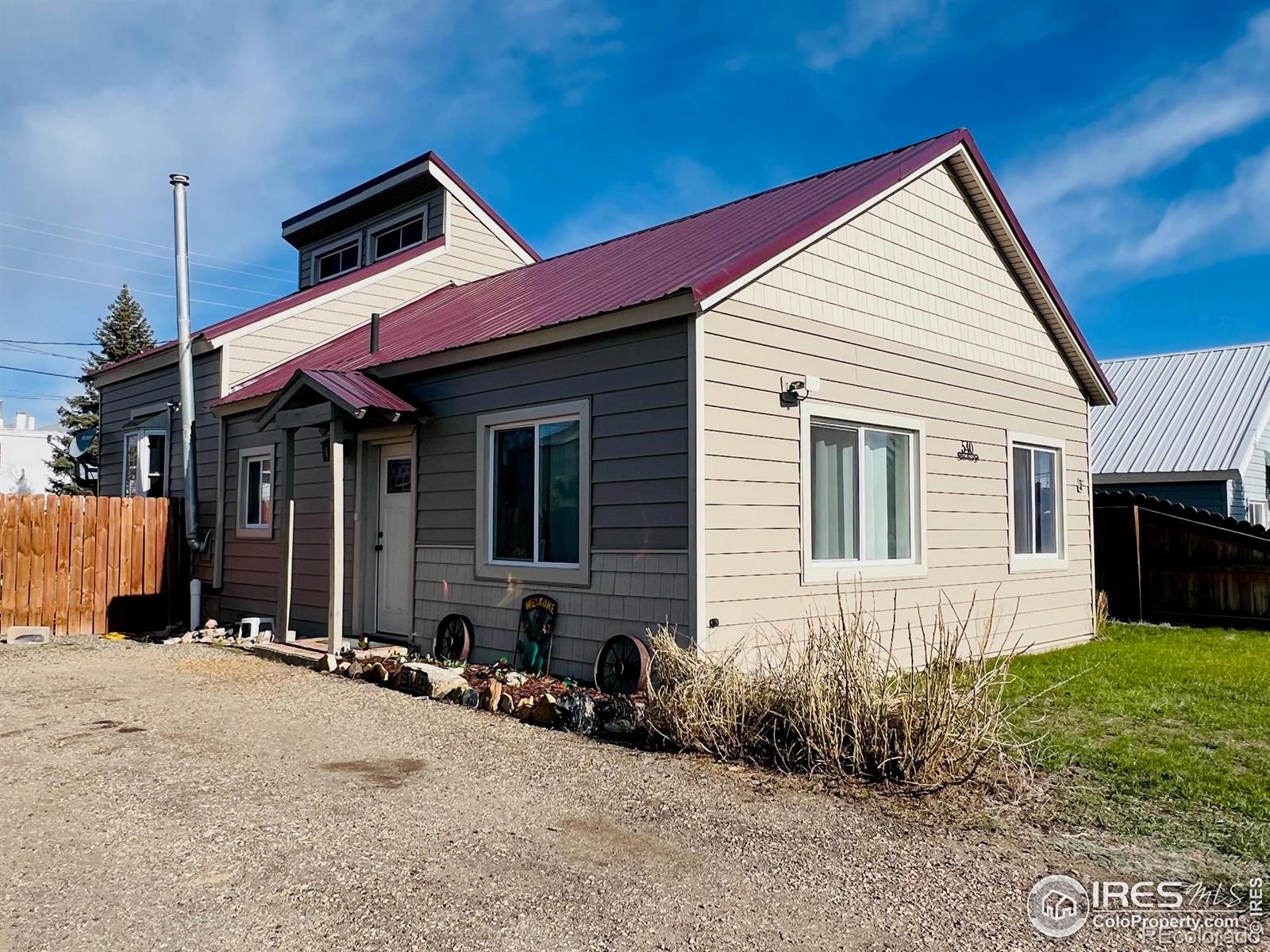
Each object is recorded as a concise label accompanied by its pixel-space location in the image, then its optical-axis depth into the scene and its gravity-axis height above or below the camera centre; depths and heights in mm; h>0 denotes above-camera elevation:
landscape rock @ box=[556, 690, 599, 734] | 6746 -1291
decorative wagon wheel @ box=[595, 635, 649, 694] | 7312 -1049
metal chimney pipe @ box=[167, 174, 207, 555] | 13414 +2443
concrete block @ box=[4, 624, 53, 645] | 11775 -1305
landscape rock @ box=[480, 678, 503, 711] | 7453 -1288
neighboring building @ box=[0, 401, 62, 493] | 48791 +3954
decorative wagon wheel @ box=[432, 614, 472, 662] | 9188 -1048
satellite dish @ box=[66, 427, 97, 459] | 17297 +1600
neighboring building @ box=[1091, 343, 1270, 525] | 17938 +2016
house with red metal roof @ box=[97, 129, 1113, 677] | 7613 +954
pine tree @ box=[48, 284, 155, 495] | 32781 +6495
